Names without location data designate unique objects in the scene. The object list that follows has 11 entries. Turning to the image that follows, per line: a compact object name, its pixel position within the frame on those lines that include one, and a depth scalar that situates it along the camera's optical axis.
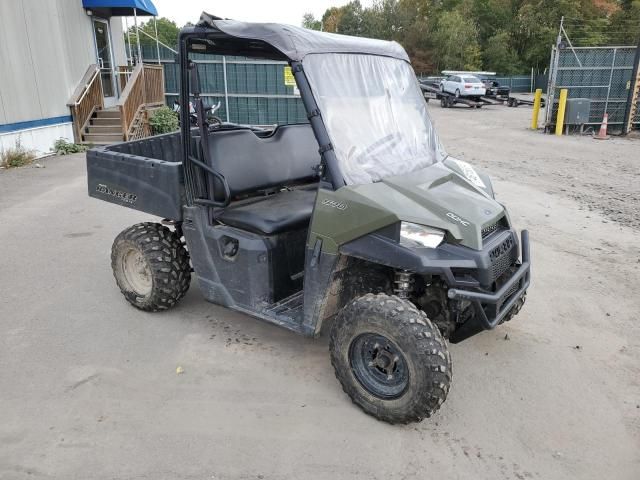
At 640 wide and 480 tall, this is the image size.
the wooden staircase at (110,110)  13.62
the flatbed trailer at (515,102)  29.11
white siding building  11.13
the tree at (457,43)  49.94
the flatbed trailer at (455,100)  28.37
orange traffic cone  15.51
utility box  16.05
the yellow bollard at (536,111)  17.57
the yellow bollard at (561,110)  15.87
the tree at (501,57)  49.75
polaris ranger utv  2.95
